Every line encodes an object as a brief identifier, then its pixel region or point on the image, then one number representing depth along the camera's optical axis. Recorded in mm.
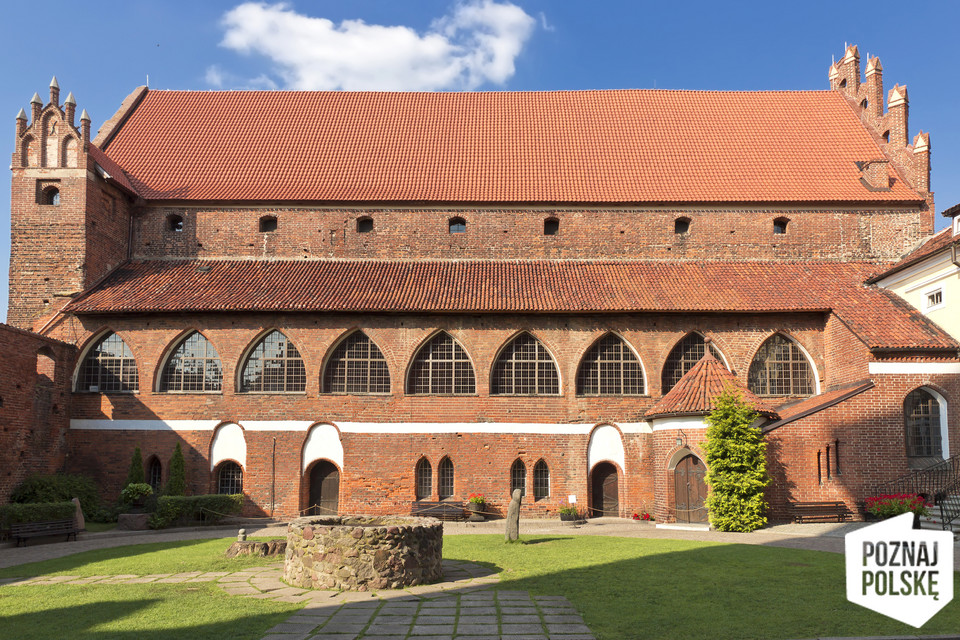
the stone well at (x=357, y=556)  12320
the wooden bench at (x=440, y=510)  24344
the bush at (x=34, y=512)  19547
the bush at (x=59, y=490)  22203
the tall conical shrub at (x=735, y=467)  21094
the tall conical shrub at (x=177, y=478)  24375
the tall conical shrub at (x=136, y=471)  24531
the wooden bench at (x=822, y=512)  22109
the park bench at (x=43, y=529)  19484
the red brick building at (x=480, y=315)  24375
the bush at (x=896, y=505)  20609
